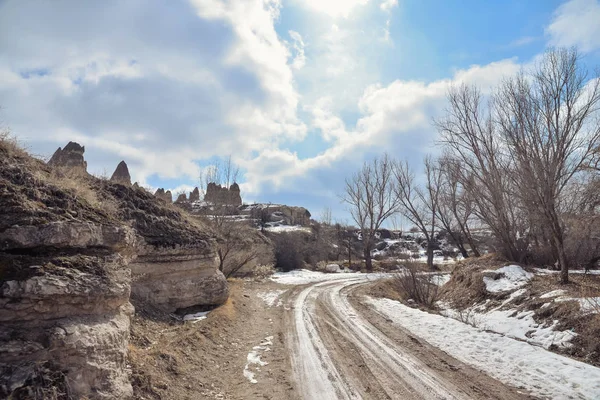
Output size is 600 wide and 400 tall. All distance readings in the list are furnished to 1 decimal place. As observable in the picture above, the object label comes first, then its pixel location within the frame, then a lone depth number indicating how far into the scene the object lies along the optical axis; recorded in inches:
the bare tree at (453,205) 776.3
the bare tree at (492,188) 648.4
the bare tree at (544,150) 447.2
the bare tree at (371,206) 1501.0
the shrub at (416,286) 568.7
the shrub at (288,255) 1244.6
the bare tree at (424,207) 1293.1
